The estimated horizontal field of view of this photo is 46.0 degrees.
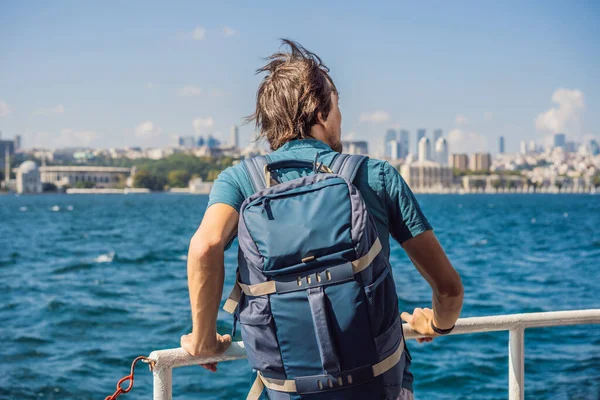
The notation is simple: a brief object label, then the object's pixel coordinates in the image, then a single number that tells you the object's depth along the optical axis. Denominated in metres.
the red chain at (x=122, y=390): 1.84
